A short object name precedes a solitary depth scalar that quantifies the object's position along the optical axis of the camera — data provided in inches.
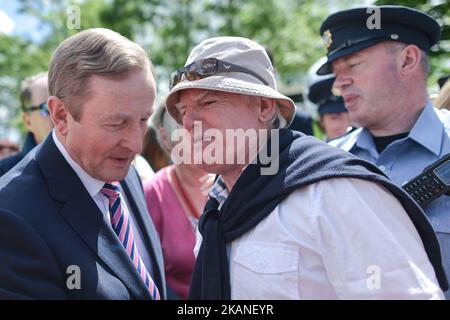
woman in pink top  293.0
